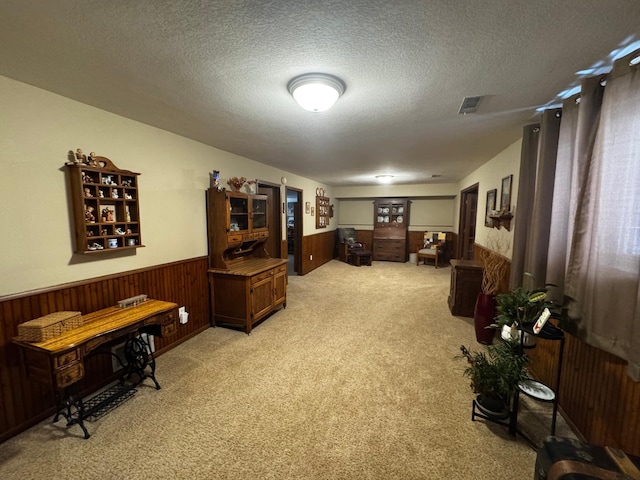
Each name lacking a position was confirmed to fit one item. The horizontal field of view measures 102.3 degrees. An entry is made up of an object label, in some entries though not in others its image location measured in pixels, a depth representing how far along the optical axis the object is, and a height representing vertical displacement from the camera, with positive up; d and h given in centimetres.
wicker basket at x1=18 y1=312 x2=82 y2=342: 159 -72
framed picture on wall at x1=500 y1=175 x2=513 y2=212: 294 +25
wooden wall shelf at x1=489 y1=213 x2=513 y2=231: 284 -5
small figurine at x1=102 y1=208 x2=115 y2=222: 212 -1
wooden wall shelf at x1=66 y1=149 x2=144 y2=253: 195 +8
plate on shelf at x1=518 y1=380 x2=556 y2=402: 161 -113
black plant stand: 156 -114
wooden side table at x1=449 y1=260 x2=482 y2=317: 349 -98
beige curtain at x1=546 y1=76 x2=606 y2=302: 155 +33
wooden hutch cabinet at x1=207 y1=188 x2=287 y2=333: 310 -69
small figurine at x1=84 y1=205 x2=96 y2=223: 200 +0
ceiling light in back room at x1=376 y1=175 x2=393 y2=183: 569 +85
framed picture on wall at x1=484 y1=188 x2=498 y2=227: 353 +15
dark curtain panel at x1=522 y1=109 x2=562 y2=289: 199 +16
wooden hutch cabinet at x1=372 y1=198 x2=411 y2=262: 754 -41
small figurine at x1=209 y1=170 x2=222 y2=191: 312 +43
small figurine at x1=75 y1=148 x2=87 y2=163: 193 +43
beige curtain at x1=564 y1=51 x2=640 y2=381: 131 -5
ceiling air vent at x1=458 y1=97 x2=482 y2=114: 188 +85
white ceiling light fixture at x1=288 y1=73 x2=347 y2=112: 160 +80
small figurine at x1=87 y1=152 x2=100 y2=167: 201 +43
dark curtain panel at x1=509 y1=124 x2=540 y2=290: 233 +15
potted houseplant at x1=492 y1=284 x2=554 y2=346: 165 -62
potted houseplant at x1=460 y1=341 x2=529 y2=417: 164 -106
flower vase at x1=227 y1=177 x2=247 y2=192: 338 +42
